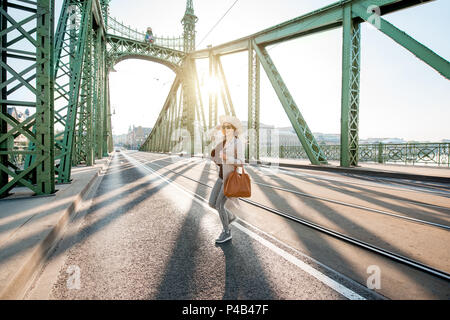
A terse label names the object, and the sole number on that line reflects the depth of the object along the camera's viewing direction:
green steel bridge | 4.82
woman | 2.88
